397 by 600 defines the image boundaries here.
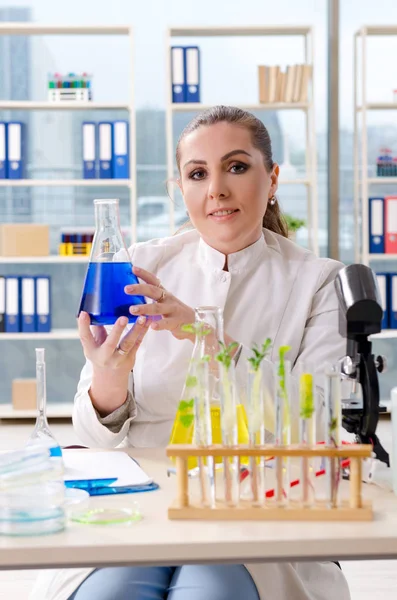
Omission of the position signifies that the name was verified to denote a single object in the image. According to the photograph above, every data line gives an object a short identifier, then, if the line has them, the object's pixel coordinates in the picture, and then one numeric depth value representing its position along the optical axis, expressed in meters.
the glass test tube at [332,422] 1.02
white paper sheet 1.21
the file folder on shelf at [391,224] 4.75
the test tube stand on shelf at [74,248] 4.80
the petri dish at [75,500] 1.08
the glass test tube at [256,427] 1.03
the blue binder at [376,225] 4.76
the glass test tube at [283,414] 1.03
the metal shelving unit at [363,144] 4.73
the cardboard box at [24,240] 4.72
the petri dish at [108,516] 1.02
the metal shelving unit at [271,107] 4.69
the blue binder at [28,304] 4.64
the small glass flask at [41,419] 1.13
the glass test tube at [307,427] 1.02
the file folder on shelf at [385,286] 4.78
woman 1.55
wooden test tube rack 1.00
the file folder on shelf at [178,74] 4.68
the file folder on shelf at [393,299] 4.77
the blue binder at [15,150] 4.62
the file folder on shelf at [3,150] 4.62
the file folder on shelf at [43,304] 4.63
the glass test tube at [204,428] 1.03
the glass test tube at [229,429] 1.03
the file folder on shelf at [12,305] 4.62
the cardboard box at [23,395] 4.72
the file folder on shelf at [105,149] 4.62
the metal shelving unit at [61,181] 4.65
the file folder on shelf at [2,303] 4.63
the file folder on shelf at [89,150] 4.61
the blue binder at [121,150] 4.61
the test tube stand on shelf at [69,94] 4.79
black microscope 1.20
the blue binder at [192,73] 4.67
